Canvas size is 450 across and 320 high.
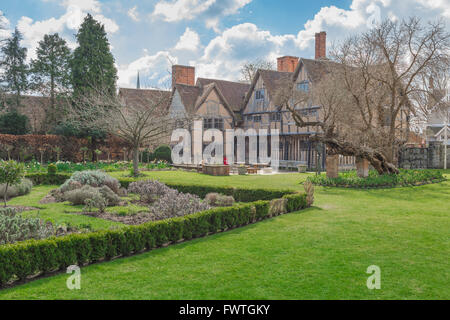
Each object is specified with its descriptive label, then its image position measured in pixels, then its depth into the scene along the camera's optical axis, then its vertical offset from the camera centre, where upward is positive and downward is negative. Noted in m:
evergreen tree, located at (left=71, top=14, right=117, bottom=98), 31.62 +8.20
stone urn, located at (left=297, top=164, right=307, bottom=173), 27.66 -0.71
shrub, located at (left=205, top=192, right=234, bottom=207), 12.97 -1.43
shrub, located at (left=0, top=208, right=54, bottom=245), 7.24 -1.43
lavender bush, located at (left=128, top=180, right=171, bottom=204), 14.00 -1.22
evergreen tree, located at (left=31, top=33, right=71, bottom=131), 35.03 +8.11
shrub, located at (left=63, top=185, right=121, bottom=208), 13.02 -1.31
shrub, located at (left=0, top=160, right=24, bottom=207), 11.39 -0.42
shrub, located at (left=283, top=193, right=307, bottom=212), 11.75 -1.35
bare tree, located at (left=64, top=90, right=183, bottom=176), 20.70 +1.95
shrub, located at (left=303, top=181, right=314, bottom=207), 12.65 -1.11
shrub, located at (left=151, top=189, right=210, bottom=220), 9.91 -1.30
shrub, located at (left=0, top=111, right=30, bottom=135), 29.66 +2.62
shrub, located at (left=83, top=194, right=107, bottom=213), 11.65 -1.41
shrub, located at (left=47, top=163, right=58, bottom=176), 19.73 -0.61
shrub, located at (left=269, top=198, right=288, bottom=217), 11.09 -1.43
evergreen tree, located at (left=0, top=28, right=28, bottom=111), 34.53 +8.05
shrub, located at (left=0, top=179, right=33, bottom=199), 14.95 -1.30
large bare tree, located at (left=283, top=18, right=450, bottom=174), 18.28 +3.79
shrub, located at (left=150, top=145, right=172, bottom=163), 33.44 +0.22
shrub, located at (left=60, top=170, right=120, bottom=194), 15.16 -0.88
